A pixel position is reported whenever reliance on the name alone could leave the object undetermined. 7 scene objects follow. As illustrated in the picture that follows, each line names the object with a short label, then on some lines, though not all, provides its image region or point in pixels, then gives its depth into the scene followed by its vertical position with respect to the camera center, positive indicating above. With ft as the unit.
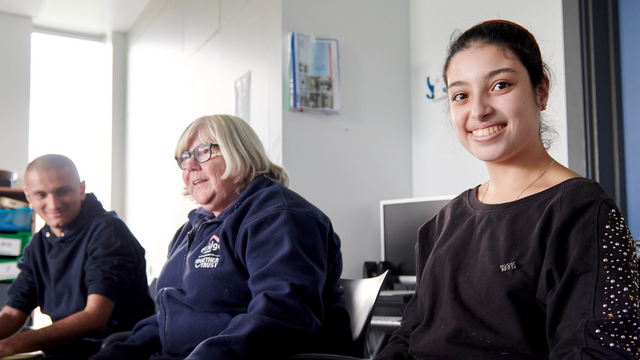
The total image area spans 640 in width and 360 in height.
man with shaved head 6.50 -0.81
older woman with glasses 4.00 -0.56
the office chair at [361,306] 4.49 -0.90
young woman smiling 2.56 -0.26
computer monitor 8.69 -0.45
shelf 10.98 +0.24
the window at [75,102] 18.21 +3.62
